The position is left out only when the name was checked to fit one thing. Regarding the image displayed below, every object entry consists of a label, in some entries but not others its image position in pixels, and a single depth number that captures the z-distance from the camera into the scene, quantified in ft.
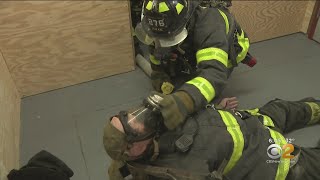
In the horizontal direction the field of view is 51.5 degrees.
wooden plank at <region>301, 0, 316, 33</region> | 8.86
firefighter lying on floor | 3.76
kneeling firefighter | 4.80
